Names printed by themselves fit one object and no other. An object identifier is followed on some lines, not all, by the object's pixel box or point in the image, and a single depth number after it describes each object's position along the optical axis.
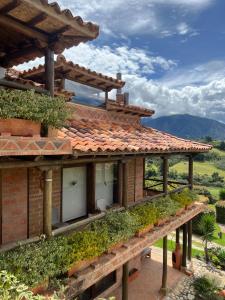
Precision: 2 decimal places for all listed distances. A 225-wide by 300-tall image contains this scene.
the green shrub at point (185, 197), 12.48
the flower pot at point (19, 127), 5.04
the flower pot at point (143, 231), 9.37
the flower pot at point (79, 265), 6.66
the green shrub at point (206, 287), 12.90
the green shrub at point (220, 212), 31.38
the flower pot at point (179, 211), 12.23
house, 5.71
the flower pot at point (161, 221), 10.59
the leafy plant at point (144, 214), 9.30
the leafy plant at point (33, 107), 5.13
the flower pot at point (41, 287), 5.74
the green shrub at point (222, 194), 37.81
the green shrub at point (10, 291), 3.32
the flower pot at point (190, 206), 13.24
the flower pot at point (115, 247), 8.05
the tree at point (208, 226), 19.25
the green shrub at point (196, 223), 25.44
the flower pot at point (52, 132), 5.86
